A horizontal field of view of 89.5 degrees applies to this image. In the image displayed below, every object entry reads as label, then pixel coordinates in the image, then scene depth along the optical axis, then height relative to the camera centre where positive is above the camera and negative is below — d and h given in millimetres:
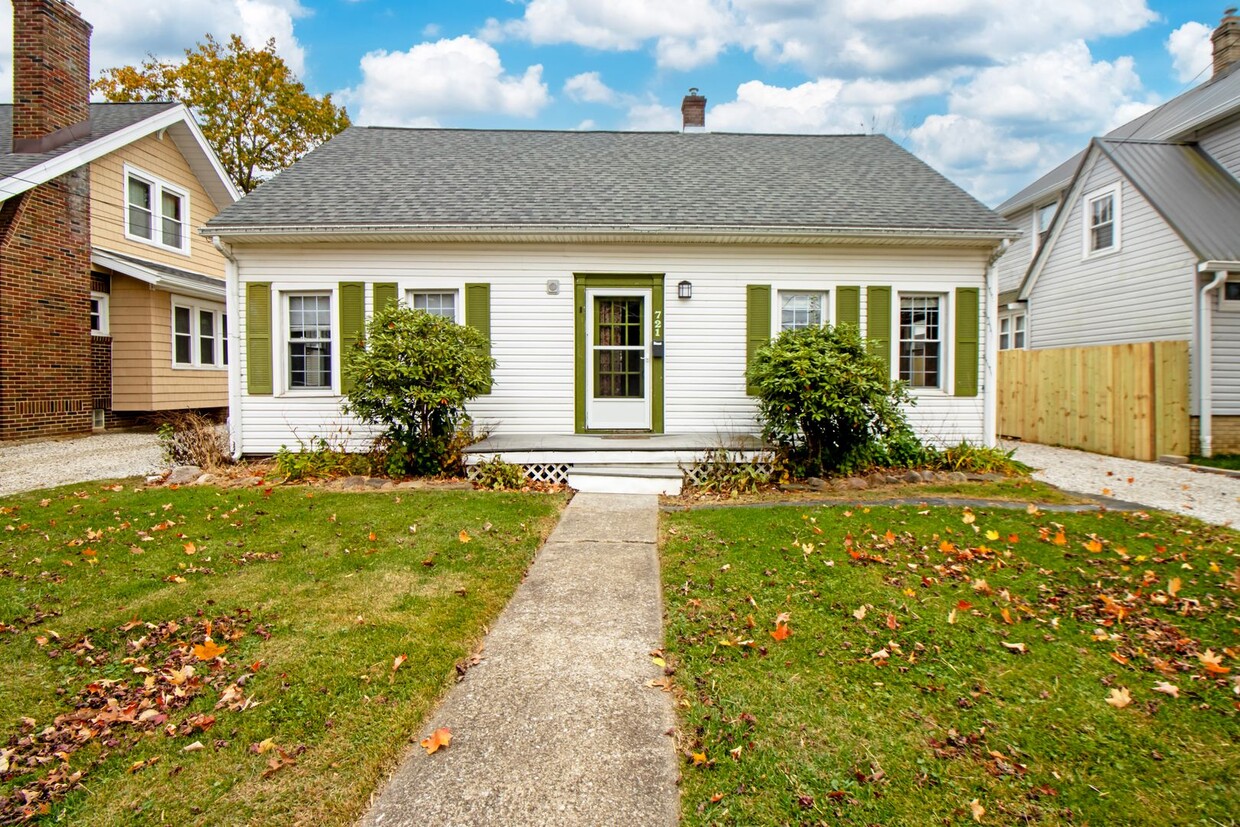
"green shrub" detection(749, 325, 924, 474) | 7109 -8
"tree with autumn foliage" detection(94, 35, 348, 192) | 22188 +10973
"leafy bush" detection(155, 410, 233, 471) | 8188 -603
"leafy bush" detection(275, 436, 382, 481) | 7859 -815
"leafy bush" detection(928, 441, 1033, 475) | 8117 -816
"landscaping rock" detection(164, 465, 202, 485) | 7554 -928
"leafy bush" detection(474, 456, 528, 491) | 7547 -921
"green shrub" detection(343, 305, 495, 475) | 7312 +234
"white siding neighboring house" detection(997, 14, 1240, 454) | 9883 +2778
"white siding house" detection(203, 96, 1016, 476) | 8641 +1531
